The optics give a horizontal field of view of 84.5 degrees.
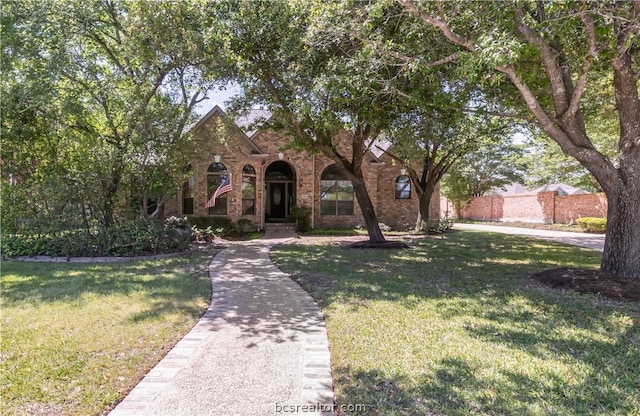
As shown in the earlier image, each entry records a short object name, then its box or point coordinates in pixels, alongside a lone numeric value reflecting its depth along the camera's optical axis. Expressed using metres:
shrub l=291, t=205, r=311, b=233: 18.42
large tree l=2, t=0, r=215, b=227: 10.07
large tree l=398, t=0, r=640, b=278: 5.61
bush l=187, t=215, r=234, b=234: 16.61
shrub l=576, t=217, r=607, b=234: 19.58
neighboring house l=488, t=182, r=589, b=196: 29.96
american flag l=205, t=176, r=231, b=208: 14.35
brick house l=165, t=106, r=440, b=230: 17.05
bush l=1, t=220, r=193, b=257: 9.98
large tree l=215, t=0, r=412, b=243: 7.56
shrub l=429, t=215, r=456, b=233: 18.94
